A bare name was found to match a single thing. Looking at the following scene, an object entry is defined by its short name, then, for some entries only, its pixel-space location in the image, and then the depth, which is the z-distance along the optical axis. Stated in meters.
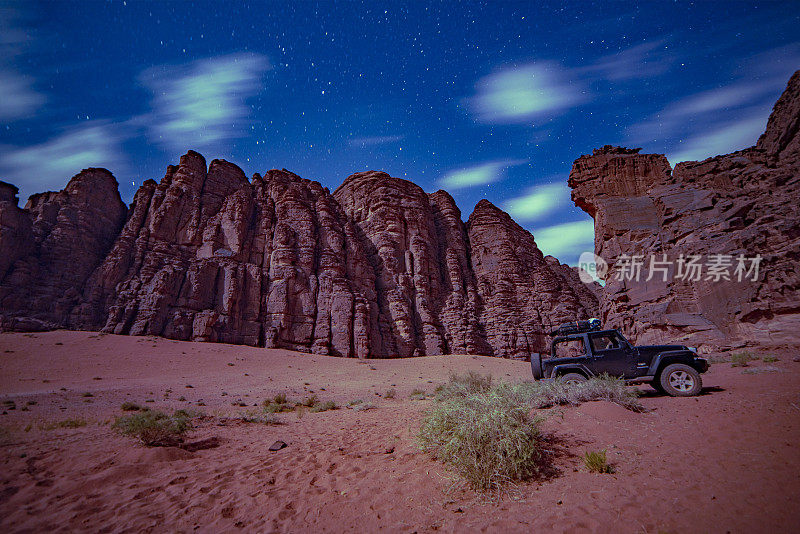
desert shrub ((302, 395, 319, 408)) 13.28
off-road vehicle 7.68
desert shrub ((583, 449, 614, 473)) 4.06
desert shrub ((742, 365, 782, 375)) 9.07
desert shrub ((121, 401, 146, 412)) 11.46
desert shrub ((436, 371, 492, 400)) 9.38
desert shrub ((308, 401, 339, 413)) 12.11
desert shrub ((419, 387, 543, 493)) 4.12
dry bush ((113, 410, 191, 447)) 6.49
